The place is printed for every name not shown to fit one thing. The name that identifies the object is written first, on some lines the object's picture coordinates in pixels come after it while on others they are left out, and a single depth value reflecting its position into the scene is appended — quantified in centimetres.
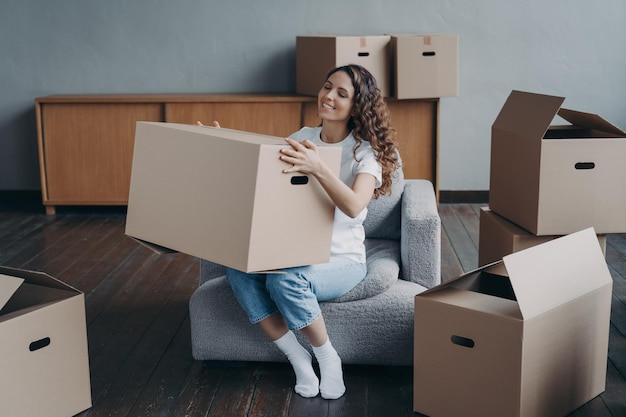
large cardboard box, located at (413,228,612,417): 201
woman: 233
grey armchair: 252
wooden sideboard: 470
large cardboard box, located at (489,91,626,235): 251
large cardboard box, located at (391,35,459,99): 444
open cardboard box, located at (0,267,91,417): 206
